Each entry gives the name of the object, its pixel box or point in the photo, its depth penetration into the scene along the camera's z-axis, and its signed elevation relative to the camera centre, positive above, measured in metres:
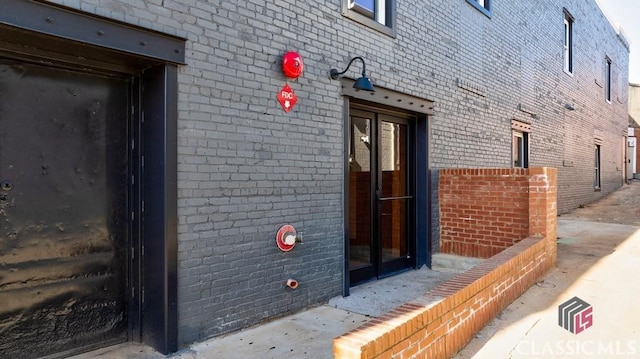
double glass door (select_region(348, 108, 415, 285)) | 5.48 -0.21
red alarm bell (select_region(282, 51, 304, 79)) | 4.15 +1.11
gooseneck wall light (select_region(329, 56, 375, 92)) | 4.61 +1.04
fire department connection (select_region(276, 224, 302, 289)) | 4.18 -0.57
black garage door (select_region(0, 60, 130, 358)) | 2.99 -0.22
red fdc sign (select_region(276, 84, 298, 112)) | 4.21 +0.80
